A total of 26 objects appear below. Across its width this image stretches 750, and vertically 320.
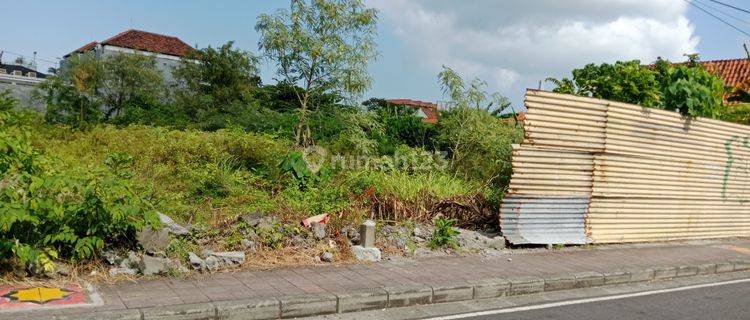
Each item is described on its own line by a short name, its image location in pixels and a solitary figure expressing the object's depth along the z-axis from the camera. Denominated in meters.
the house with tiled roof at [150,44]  39.50
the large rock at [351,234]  8.52
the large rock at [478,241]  9.18
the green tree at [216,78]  21.25
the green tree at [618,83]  11.79
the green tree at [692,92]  11.16
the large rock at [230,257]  7.06
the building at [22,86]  19.97
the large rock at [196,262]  6.82
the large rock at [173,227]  7.34
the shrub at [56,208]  5.96
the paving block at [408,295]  6.48
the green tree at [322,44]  11.44
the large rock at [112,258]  6.60
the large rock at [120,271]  6.41
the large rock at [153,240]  6.85
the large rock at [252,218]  8.02
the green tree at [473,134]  12.30
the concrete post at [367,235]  8.27
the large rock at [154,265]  6.52
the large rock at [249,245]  7.61
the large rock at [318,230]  8.19
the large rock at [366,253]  8.05
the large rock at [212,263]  6.91
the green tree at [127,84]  19.42
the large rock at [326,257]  7.77
